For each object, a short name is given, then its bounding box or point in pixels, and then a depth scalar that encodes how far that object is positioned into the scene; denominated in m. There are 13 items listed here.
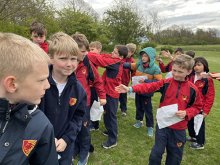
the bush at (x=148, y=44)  22.57
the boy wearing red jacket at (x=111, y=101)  3.44
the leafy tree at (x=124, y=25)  21.17
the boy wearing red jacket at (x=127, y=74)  4.73
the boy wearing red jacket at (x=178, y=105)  2.56
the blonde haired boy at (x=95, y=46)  4.05
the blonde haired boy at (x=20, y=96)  1.04
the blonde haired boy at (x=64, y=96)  1.83
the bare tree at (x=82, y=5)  26.31
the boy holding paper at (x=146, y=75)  3.83
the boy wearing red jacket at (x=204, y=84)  3.43
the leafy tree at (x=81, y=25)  17.22
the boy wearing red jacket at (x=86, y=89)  2.74
